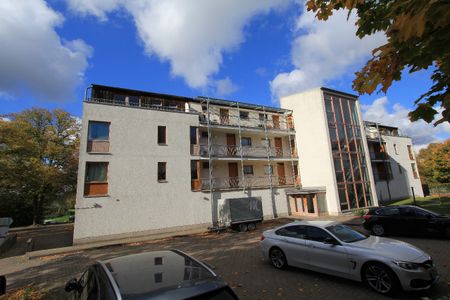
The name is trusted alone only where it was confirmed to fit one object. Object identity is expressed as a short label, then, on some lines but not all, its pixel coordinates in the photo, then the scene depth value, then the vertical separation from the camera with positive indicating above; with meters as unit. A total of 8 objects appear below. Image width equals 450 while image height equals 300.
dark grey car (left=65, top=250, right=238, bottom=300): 2.51 -0.86
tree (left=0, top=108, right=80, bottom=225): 26.83 +5.61
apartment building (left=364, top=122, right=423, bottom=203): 30.61 +3.74
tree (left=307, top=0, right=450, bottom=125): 1.98 +1.38
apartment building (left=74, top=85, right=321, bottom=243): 16.83 +3.15
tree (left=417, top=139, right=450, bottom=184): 41.91 +4.36
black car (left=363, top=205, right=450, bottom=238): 10.30 -1.36
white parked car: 5.27 -1.50
